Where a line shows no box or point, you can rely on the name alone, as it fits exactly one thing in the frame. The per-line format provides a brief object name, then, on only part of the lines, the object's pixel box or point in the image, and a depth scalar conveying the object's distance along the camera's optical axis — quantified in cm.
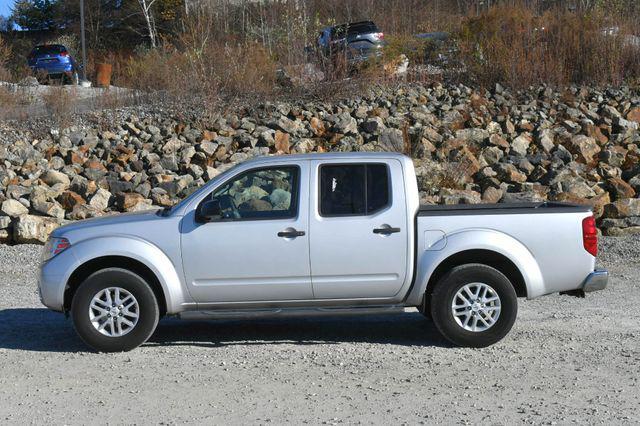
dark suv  2606
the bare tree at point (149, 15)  4934
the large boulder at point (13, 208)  1627
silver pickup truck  853
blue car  3994
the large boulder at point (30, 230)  1545
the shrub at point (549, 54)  2591
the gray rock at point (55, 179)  1878
